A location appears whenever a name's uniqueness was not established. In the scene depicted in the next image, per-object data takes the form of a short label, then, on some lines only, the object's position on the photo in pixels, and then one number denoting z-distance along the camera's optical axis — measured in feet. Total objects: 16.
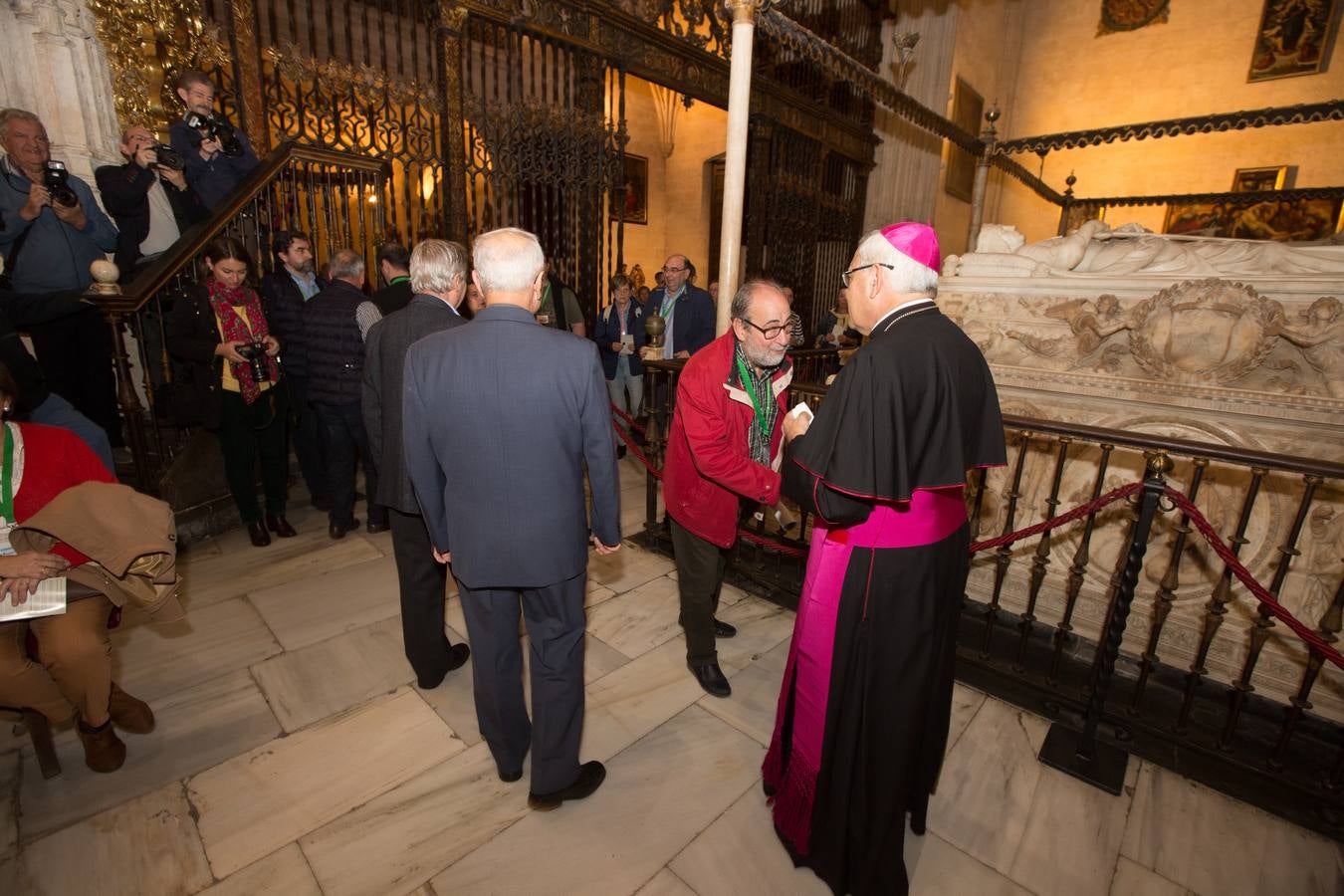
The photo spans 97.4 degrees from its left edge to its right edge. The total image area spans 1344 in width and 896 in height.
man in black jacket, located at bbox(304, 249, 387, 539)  12.14
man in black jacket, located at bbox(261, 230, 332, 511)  13.42
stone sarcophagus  8.78
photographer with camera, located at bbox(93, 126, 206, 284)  12.16
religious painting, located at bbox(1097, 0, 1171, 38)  34.58
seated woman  6.41
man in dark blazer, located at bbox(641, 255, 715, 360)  19.42
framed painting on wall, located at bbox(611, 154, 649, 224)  38.47
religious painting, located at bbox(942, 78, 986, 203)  35.47
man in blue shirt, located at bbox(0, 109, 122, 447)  11.41
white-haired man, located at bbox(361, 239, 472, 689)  7.65
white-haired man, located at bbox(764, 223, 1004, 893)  4.73
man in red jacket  7.29
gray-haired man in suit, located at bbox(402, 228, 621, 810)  5.32
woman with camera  11.72
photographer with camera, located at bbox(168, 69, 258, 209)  12.72
